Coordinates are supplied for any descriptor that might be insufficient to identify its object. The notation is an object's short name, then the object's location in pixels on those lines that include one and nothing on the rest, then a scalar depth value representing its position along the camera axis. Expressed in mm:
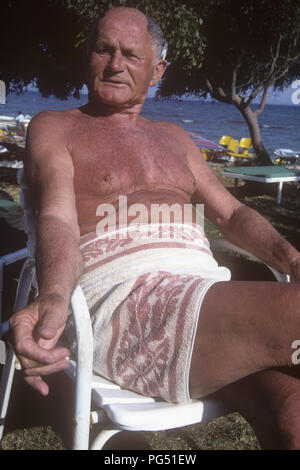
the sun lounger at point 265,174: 7191
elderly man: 1171
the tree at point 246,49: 10109
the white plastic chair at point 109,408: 1185
